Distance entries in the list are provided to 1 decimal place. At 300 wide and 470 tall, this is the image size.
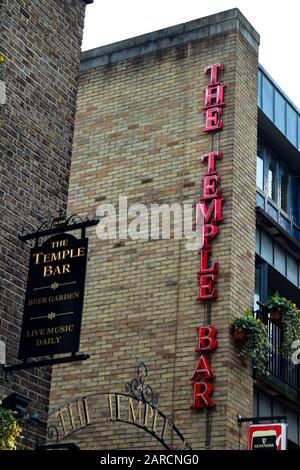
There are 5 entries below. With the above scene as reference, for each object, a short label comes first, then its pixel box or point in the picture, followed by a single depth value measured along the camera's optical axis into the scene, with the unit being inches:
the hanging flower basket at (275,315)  929.5
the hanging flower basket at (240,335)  848.3
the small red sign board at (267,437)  776.9
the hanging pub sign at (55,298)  591.5
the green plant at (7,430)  574.2
